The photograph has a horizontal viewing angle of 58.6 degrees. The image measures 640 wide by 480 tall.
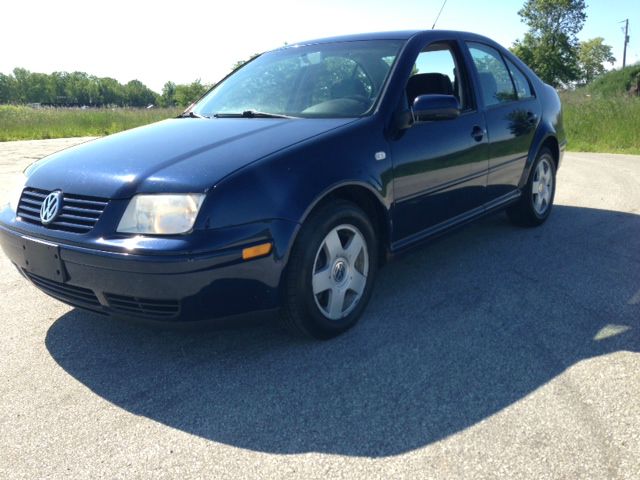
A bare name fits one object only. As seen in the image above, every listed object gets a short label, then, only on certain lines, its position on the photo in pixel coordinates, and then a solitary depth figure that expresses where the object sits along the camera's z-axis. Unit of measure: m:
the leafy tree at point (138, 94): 141.00
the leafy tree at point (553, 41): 59.75
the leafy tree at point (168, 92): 120.71
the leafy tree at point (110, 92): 137.25
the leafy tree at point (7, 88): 119.55
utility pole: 67.94
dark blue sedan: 2.47
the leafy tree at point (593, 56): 87.31
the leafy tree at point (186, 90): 69.18
